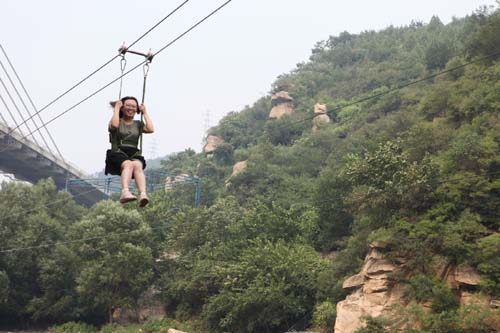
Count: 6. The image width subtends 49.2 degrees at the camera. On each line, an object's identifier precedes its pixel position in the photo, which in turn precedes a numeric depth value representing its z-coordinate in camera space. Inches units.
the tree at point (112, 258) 1099.9
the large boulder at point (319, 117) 2041.1
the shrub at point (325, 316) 791.1
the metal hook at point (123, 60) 293.9
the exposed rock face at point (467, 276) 663.1
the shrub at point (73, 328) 1135.6
